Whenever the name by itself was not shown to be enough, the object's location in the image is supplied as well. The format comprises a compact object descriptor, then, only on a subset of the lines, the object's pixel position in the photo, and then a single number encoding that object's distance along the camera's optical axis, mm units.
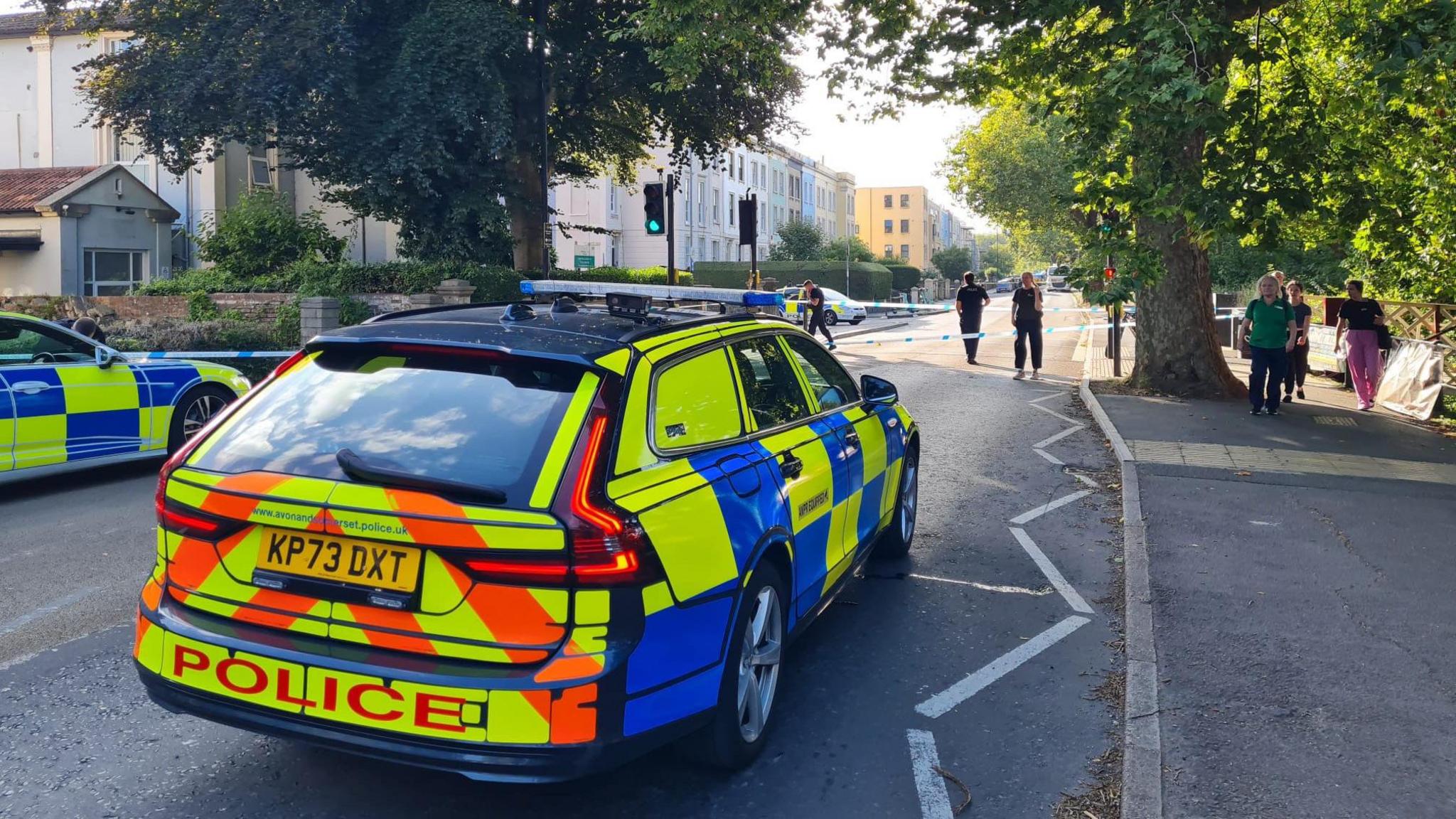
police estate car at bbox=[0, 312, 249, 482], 9109
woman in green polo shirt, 14000
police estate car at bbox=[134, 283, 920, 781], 3295
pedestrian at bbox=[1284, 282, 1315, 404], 15805
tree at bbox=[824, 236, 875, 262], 72250
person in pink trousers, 15141
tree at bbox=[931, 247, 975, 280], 113188
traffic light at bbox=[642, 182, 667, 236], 20656
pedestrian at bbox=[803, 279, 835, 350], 26094
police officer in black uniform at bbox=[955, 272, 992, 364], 23969
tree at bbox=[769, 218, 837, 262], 73125
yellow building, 137750
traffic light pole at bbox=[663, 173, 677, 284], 20875
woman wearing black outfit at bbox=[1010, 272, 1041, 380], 20422
